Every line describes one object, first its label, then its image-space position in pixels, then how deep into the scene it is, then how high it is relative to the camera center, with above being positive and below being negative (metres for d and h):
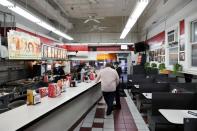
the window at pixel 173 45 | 5.20 +0.74
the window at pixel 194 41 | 4.16 +0.72
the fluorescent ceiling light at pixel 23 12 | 3.25 +1.47
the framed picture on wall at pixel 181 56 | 4.67 +0.29
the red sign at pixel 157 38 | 6.44 +1.35
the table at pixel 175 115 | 2.11 -0.86
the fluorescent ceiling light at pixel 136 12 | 3.41 +1.55
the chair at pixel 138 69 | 8.55 -0.32
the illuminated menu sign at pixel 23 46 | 4.00 +0.59
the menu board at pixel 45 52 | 5.69 +0.50
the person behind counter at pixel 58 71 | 7.58 -0.41
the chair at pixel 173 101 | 2.97 -0.81
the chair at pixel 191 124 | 1.62 -0.71
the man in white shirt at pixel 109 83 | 4.18 -0.59
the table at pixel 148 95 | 3.43 -0.82
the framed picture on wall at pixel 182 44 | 4.67 +0.69
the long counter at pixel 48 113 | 1.74 -0.75
